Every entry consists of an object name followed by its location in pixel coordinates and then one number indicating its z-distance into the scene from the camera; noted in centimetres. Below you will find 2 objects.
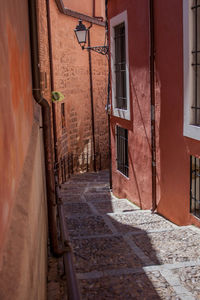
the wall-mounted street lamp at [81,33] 1100
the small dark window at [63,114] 1477
